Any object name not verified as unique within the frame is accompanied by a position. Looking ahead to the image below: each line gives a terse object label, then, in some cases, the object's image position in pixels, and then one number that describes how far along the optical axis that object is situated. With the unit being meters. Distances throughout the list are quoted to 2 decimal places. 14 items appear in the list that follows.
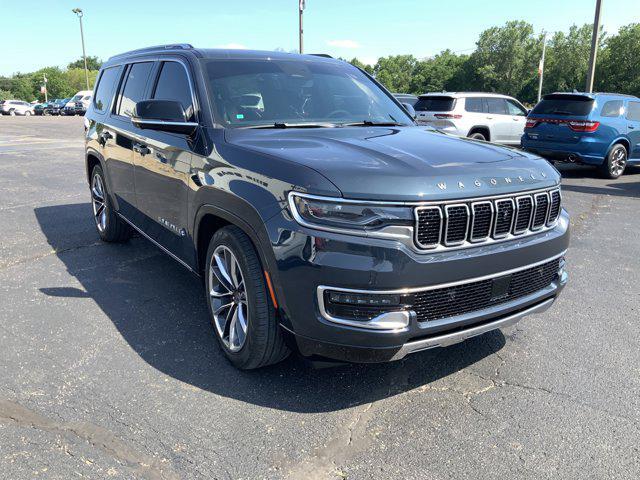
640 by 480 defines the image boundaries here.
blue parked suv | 11.08
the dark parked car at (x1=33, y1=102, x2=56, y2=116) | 53.25
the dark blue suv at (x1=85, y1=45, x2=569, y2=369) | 2.50
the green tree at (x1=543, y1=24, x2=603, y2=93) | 73.21
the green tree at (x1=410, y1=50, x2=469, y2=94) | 96.23
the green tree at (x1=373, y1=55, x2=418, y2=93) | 110.62
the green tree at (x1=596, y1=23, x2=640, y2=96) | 54.44
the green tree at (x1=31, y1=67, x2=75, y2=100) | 112.62
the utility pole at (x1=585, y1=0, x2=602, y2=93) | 17.45
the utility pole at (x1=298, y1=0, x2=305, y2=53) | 24.05
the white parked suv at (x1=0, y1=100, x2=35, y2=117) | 51.03
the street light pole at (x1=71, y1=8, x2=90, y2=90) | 66.44
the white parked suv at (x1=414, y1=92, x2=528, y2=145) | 13.41
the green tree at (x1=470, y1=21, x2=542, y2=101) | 89.31
